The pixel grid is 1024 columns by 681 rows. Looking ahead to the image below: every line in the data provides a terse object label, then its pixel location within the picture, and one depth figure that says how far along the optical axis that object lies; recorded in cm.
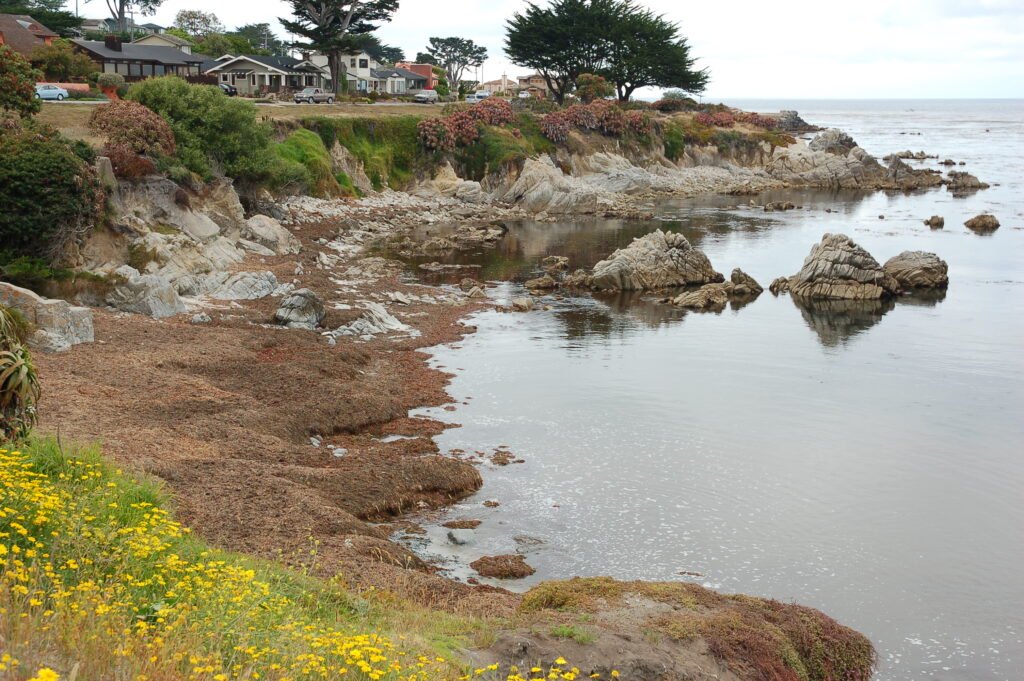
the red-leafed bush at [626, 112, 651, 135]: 10731
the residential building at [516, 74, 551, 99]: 18364
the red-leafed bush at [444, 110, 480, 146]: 8975
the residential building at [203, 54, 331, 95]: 10550
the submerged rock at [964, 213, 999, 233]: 7594
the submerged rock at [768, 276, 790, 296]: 5419
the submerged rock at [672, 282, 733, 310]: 5003
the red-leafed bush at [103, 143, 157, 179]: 4516
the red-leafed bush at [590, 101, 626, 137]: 10500
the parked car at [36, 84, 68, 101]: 6612
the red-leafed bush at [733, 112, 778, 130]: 12875
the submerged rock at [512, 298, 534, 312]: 4747
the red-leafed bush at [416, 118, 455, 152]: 8725
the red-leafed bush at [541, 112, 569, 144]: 9842
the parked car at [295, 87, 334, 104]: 9669
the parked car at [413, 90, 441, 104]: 11400
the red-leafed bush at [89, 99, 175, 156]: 4806
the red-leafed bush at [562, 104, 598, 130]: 10300
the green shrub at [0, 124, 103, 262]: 3472
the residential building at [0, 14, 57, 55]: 8075
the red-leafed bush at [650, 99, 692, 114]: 13425
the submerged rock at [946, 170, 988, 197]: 10503
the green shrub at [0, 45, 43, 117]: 4578
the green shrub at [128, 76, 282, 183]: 5312
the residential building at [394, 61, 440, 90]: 15150
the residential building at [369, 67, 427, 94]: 13525
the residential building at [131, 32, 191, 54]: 11769
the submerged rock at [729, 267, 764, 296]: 5288
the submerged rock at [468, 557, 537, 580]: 2020
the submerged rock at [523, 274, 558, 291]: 5272
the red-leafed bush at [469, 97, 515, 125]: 9512
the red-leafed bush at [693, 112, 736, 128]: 12244
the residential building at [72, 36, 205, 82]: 9462
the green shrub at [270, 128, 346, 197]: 6700
